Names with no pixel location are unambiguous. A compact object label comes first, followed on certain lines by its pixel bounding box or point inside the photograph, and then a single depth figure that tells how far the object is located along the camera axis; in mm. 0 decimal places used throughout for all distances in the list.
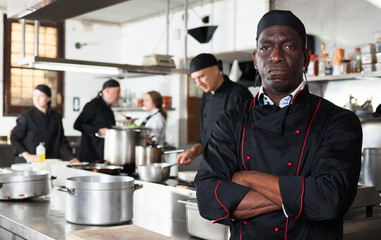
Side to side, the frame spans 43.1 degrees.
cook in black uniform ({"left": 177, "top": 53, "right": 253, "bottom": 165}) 3871
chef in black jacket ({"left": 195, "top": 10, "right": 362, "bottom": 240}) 1452
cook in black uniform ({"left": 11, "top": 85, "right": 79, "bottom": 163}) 4984
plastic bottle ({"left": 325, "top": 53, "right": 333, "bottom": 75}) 5012
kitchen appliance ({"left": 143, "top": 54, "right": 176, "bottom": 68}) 4891
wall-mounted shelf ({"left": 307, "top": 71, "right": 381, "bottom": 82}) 4570
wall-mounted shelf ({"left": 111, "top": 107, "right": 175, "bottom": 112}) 7977
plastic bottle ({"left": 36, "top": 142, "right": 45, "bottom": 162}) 4230
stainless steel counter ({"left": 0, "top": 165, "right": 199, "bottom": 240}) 2105
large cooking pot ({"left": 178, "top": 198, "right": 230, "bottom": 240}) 1919
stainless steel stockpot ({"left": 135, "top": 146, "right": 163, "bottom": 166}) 3264
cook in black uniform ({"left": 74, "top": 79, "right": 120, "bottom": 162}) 5465
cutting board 1753
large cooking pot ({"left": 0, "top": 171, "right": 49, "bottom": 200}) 2714
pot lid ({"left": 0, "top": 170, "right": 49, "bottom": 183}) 2705
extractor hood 3107
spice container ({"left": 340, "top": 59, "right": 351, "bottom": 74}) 4883
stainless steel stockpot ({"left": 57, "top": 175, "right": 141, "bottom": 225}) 2072
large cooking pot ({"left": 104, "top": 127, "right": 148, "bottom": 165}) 3465
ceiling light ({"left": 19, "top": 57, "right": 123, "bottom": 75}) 4127
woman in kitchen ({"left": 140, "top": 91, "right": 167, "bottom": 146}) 6266
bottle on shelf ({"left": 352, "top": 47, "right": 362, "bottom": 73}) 4844
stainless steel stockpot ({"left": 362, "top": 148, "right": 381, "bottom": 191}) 3500
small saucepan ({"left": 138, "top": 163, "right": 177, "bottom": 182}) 2826
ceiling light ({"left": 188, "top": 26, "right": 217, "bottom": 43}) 5254
